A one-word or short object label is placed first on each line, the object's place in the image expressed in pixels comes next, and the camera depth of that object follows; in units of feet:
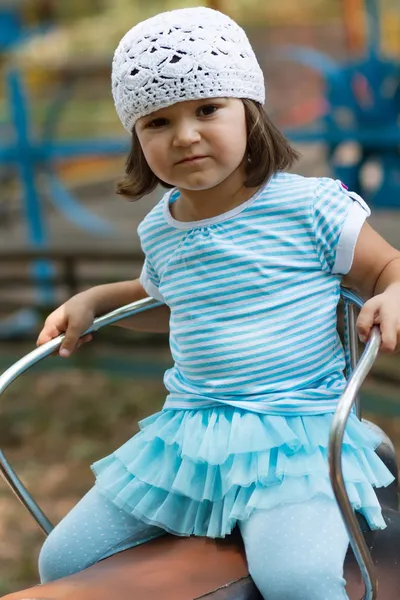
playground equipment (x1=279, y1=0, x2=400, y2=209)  15.89
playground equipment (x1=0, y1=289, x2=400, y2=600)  4.69
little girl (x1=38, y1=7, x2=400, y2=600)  5.06
